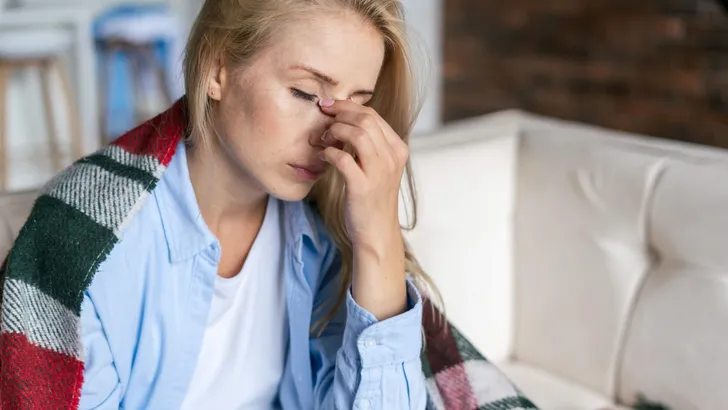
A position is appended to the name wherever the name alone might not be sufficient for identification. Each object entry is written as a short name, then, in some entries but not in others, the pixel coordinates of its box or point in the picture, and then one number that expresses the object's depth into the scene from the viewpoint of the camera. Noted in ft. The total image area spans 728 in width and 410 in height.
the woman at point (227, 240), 3.81
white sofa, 5.16
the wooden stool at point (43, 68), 12.81
